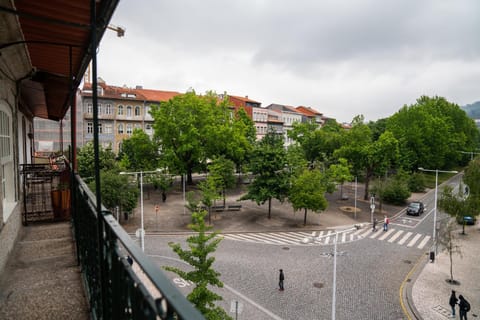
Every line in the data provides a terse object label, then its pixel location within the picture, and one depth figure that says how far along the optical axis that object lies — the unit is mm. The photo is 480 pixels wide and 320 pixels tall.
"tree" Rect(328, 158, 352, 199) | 34594
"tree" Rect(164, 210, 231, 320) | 10289
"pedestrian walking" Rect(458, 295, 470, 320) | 13002
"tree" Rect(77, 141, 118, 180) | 31875
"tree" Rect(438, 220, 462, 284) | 18939
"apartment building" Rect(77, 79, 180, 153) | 46156
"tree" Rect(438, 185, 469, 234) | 23609
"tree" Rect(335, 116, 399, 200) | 35875
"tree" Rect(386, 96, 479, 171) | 48625
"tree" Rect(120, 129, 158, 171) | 35812
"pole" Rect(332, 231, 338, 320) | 12517
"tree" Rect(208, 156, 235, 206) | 29719
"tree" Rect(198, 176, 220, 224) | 25594
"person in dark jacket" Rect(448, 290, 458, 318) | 13781
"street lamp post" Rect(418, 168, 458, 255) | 22488
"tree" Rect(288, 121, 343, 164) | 49000
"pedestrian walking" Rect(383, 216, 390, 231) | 27117
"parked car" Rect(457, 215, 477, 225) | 24203
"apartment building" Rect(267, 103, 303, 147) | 72238
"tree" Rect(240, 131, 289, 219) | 26609
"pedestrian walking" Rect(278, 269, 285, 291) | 15367
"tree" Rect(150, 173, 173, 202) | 32938
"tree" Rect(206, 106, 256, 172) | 36531
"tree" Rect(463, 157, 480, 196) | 24795
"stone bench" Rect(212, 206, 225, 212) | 30884
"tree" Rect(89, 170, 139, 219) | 22812
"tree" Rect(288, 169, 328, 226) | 26125
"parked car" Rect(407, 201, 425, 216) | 32781
